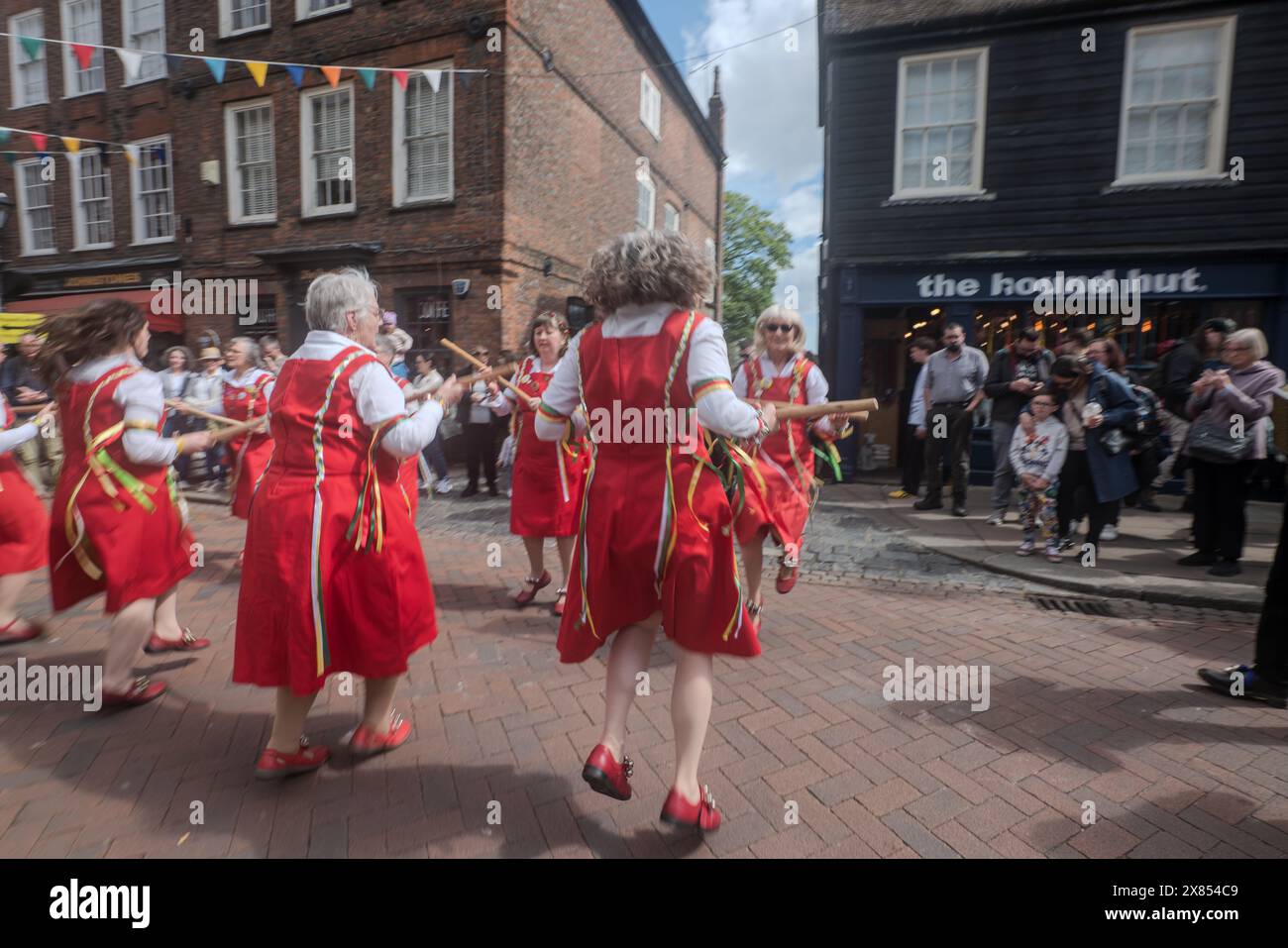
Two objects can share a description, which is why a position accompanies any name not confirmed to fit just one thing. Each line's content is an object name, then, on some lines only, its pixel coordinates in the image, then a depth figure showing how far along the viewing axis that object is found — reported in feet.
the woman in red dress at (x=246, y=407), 16.05
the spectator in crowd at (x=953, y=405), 25.75
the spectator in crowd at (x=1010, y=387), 23.54
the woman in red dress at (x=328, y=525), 8.03
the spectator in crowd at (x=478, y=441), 29.35
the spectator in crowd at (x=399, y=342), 13.69
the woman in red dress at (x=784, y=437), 13.84
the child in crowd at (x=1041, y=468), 19.42
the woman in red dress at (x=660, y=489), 7.25
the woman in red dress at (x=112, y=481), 10.10
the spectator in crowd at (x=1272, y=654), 10.64
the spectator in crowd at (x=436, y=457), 31.55
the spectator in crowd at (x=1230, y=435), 17.02
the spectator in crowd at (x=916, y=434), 27.53
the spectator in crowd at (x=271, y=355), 29.35
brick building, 38.73
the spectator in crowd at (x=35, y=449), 28.40
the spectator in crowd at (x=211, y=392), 24.63
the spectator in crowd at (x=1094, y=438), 18.04
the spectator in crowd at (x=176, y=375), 31.19
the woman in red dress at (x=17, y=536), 12.78
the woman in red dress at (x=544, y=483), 14.71
